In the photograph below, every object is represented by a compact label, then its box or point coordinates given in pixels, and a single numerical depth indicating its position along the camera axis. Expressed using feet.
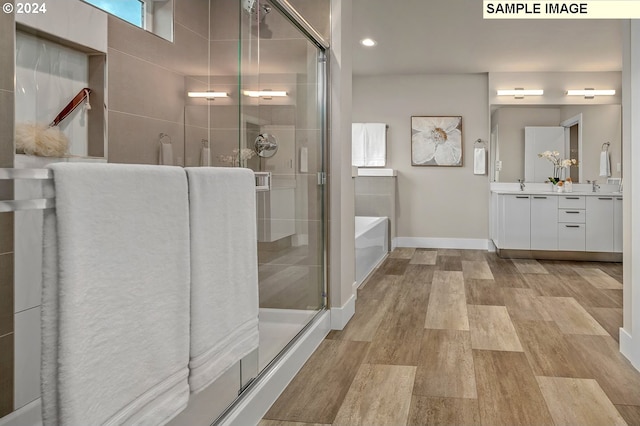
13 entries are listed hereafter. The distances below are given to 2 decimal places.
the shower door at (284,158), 7.11
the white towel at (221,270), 4.46
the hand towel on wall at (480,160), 23.95
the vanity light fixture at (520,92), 23.30
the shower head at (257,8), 6.80
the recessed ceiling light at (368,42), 19.01
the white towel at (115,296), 2.99
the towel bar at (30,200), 2.87
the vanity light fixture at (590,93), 22.76
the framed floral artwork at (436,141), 24.39
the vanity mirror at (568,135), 22.25
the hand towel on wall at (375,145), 24.82
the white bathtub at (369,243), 16.51
